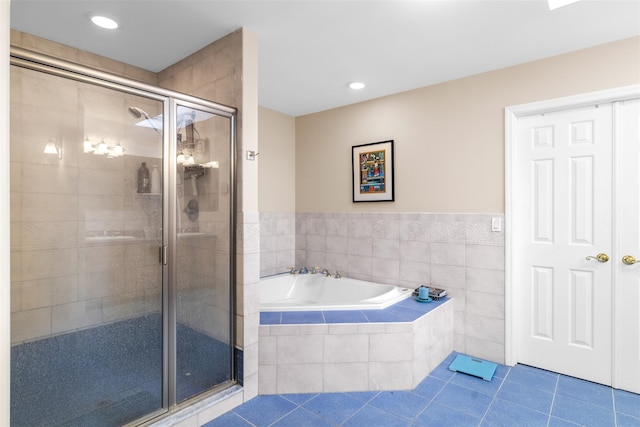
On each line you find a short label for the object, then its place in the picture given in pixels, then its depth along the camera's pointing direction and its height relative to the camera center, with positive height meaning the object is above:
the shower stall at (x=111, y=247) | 1.44 -0.18
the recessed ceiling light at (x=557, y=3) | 1.79 +1.16
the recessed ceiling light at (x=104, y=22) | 1.94 +1.17
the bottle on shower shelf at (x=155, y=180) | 1.78 +0.18
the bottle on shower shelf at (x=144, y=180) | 1.75 +0.18
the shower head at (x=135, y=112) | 1.71 +0.53
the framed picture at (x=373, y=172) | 3.25 +0.42
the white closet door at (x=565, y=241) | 2.30 -0.22
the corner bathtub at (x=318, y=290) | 3.16 -0.80
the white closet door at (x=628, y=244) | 2.18 -0.22
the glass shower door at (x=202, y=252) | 1.89 -0.25
